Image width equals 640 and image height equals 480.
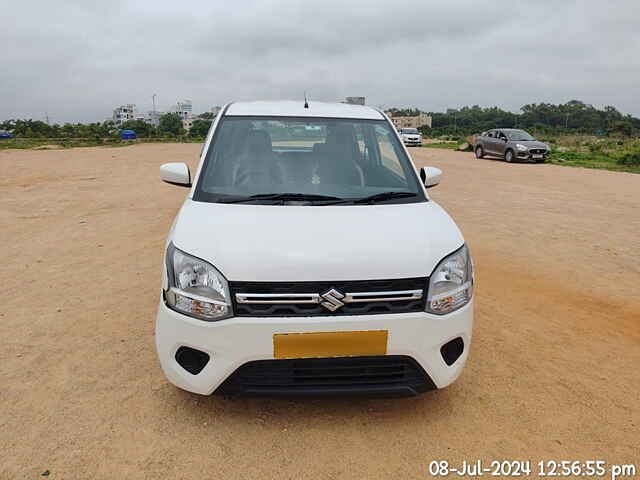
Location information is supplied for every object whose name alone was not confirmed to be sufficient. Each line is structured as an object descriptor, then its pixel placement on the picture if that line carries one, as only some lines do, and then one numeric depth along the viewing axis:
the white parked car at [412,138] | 35.00
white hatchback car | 2.35
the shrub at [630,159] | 20.59
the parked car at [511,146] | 20.75
